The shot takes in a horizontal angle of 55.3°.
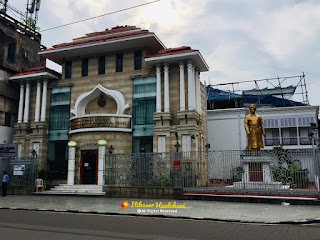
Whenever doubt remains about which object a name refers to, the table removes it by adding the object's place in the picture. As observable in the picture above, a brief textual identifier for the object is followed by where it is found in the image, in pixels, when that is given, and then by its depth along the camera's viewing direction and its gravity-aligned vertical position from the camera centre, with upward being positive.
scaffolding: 35.33 +8.71
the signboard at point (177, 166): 17.86 +0.13
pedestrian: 22.09 -1.07
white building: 29.81 +4.08
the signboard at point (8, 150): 23.31 +1.41
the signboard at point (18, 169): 22.92 -0.07
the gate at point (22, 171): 22.83 -0.19
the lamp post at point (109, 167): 19.48 +0.09
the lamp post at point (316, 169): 15.53 -0.07
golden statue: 19.19 +2.40
